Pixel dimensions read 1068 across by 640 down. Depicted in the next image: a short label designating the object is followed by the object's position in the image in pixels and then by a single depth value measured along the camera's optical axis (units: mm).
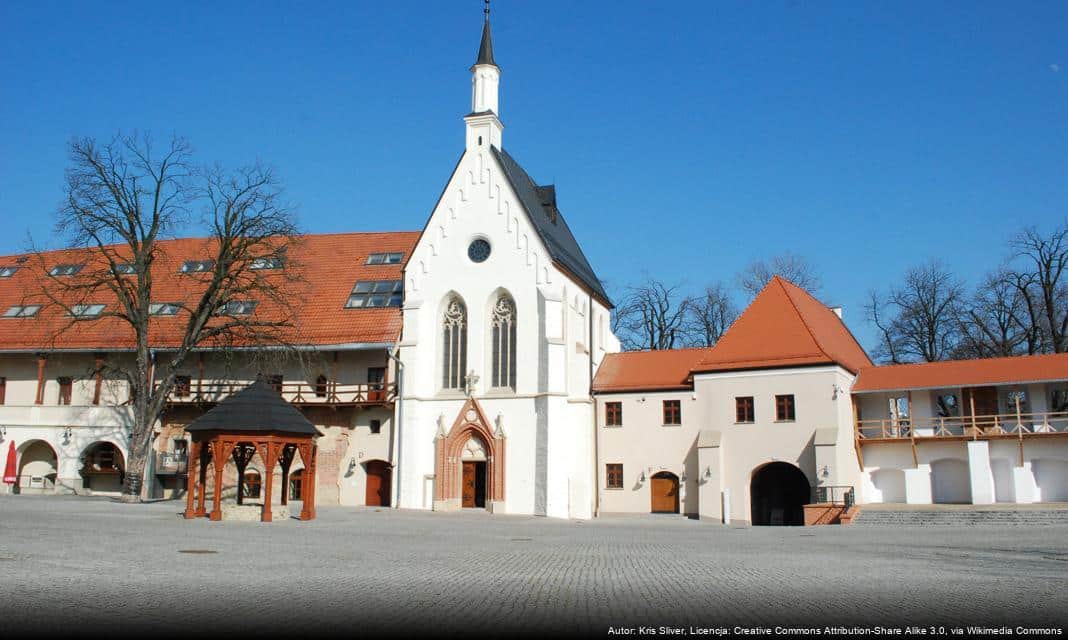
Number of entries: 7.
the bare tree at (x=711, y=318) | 55469
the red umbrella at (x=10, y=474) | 36625
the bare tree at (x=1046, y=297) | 45297
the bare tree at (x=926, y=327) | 49125
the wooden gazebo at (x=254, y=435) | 25172
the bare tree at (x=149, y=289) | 33156
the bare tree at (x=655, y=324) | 56500
